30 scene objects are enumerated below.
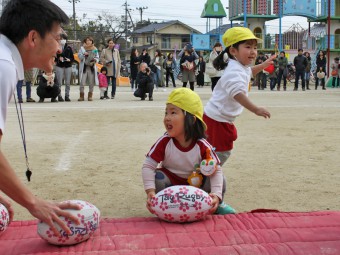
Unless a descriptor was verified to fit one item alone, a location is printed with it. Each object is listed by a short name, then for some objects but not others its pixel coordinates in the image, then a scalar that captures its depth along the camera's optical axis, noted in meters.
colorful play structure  28.80
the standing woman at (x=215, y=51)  12.94
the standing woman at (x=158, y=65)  19.61
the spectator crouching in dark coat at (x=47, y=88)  11.98
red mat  2.74
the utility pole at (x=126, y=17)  61.68
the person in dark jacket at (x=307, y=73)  21.16
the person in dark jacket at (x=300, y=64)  19.00
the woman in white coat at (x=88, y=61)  13.01
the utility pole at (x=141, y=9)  67.62
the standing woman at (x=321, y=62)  21.08
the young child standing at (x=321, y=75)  20.38
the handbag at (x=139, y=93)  13.30
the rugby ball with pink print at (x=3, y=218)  2.98
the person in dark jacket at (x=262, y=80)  20.33
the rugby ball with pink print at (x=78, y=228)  2.75
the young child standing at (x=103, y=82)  13.58
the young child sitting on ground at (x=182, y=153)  3.42
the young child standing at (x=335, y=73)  21.89
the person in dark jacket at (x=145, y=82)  13.23
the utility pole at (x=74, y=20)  50.57
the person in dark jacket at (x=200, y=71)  20.45
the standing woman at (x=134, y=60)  17.34
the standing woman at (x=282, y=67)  19.14
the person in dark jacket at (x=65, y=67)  12.65
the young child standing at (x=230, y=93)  4.00
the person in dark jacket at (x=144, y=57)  17.08
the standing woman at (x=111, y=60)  13.91
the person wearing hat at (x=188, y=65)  15.91
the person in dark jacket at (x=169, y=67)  21.00
